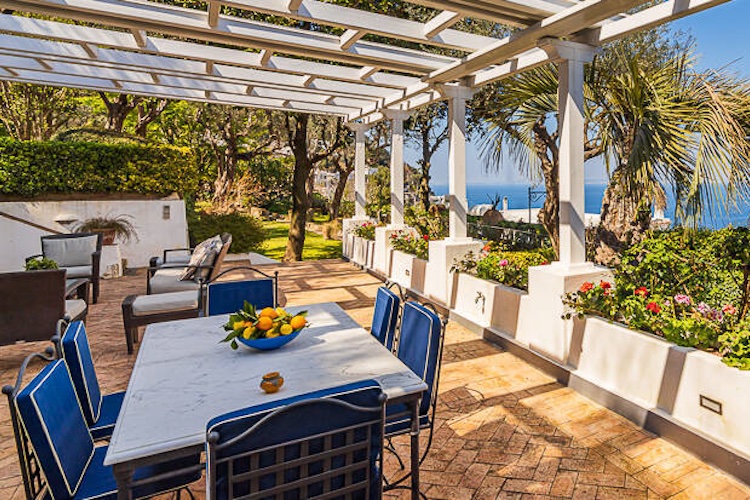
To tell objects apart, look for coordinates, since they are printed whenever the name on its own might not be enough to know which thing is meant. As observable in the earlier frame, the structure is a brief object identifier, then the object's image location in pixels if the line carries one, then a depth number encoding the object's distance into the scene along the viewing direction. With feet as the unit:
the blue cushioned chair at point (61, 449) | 4.71
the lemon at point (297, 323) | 7.61
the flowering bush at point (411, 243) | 21.63
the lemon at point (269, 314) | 7.54
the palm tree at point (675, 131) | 10.09
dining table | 4.91
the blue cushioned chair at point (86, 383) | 6.84
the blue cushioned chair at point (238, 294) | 10.75
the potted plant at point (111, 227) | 28.86
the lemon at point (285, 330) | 7.43
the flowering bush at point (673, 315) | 8.22
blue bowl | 7.34
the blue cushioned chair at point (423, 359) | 7.18
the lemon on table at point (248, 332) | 7.20
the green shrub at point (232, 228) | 34.68
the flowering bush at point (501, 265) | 15.24
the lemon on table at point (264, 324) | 7.31
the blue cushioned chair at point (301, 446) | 4.27
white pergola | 12.05
